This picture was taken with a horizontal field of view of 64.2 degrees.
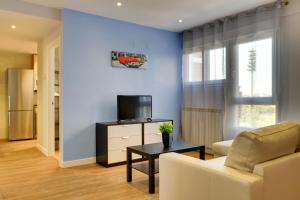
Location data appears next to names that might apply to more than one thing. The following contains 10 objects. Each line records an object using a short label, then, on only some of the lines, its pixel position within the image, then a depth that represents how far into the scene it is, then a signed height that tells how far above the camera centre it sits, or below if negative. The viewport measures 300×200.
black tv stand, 3.91 -0.67
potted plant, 3.24 -0.46
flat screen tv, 4.30 -0.16
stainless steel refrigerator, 6.38 -0.14
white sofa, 1.57 -0.59
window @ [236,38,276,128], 3.74 +0.21
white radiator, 4.53 -0.56
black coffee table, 2.90 -0.69
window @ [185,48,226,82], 4.45 +0.64
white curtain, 3.74 +0.42
